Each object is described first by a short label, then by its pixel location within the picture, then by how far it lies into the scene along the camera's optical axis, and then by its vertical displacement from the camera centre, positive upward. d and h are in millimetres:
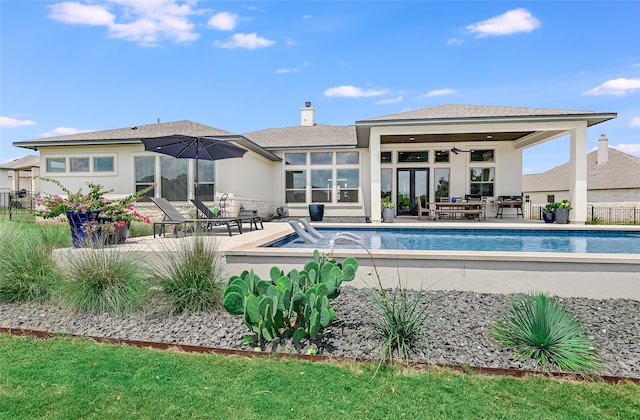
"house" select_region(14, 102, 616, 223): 11680 +1750
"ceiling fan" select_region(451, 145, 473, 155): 15350 +2254
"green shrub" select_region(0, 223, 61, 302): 4297 -845
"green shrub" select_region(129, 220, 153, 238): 8742 -678
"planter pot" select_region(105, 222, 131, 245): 6508 -609
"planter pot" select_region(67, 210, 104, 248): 6064 -307
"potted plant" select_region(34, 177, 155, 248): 6195 -189
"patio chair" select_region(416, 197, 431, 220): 14228 -342
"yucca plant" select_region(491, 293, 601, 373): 2762 -1132
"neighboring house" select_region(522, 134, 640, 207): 27375 +1801
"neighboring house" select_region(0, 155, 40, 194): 27583 +2611
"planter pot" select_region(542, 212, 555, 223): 12109 -511
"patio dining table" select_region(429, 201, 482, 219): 13738 -250
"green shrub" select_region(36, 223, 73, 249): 5152 -508
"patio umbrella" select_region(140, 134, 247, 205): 8727 +1435
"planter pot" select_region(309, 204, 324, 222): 14578 -341
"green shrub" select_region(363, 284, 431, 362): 2887 -1103
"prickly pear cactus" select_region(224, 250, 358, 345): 2898 -828
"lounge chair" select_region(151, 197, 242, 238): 8562 -222
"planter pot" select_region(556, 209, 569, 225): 11703 -459
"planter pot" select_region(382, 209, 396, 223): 12648 -444
